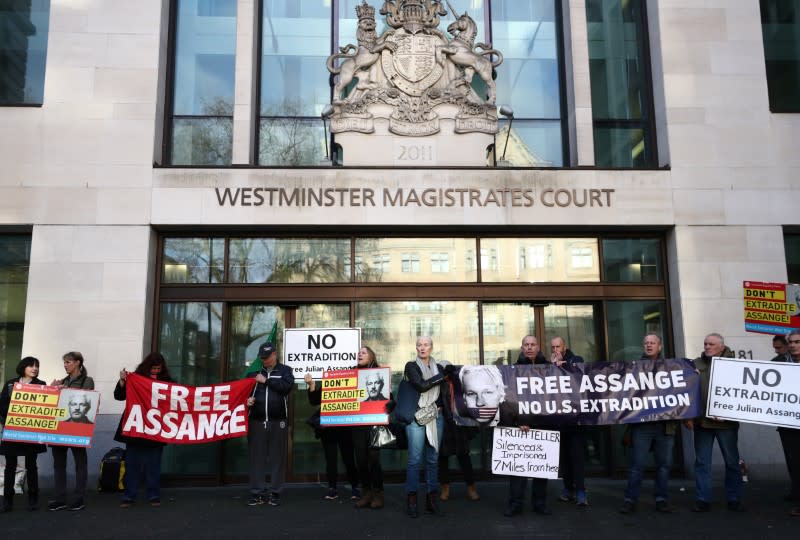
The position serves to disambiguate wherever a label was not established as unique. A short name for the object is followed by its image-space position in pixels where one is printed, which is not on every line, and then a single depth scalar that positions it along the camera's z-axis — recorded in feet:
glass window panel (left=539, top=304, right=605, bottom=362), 41.42
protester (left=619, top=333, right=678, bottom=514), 29.35
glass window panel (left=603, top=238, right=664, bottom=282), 42.01
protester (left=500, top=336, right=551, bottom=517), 28.96
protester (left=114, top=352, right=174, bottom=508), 31.76
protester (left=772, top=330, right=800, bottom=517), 29.27
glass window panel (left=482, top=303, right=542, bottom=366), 40.81
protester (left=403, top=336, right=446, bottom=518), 28.99
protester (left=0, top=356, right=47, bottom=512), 30.71
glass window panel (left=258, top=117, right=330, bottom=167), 43.42
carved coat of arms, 42.39
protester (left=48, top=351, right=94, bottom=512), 30.94
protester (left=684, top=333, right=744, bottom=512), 29.58
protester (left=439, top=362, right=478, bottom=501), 30.73
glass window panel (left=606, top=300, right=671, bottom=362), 41.16
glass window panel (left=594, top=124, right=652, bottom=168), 44.01
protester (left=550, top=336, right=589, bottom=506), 30.83
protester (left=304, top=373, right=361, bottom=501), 33.14
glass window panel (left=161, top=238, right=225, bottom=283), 41.04
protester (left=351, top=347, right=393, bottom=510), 30.96
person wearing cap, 31.91
